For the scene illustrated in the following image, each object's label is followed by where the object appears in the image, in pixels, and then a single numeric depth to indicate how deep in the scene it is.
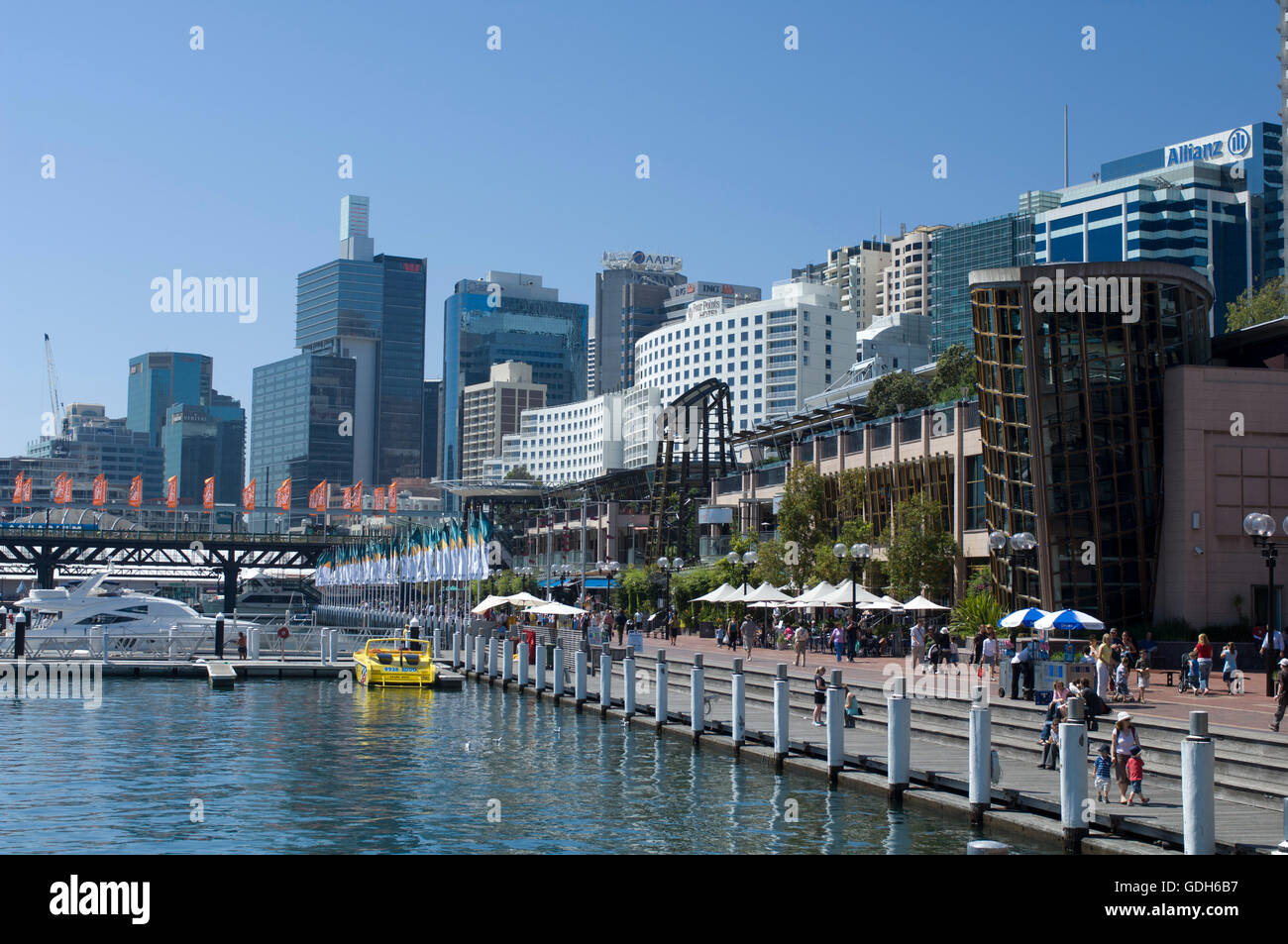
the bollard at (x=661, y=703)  37.84
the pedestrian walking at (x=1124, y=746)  21.50
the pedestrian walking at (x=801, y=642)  48.06
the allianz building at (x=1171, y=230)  196.00
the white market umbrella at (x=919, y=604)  50.03
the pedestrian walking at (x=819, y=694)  32.92
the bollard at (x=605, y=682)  42.31
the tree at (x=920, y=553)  57.00
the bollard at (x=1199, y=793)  17.16
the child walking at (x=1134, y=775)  21.24
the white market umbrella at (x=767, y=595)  58.53
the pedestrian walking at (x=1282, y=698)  25.02
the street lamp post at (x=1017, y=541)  40.28
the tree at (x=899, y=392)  118.38
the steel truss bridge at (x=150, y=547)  157.75
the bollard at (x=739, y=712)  32.31
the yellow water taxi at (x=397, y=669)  51.69
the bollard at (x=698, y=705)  34.81
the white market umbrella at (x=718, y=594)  61.69
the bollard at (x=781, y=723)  30.06
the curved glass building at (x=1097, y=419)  48.94
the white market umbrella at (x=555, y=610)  59.97
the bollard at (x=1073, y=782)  19.61
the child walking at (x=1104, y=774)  21.39
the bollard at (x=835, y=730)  27.55
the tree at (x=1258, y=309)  93.38
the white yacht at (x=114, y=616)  67.00
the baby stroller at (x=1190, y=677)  34.88
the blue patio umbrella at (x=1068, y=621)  34.06
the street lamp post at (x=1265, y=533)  31.88
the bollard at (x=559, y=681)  47.00
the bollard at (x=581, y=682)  44.09
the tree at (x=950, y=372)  107.94
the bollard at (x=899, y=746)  24.97
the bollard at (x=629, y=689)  39.97
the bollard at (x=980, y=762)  22.41
